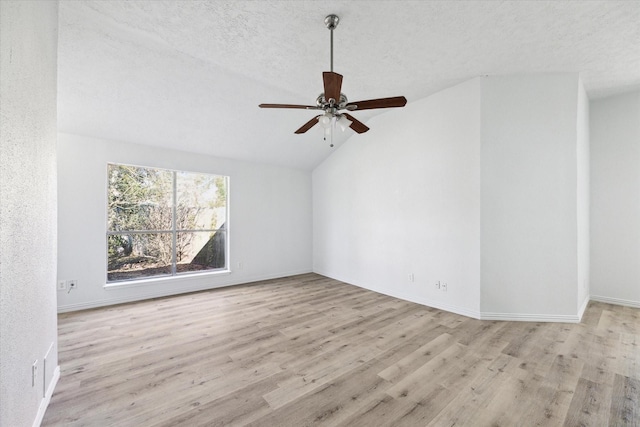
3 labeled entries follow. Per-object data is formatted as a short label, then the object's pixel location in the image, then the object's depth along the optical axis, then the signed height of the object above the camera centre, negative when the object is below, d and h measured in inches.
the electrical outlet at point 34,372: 61.7 -37.5
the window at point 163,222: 164.7 -6.2
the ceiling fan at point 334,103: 84.3 +37.2
